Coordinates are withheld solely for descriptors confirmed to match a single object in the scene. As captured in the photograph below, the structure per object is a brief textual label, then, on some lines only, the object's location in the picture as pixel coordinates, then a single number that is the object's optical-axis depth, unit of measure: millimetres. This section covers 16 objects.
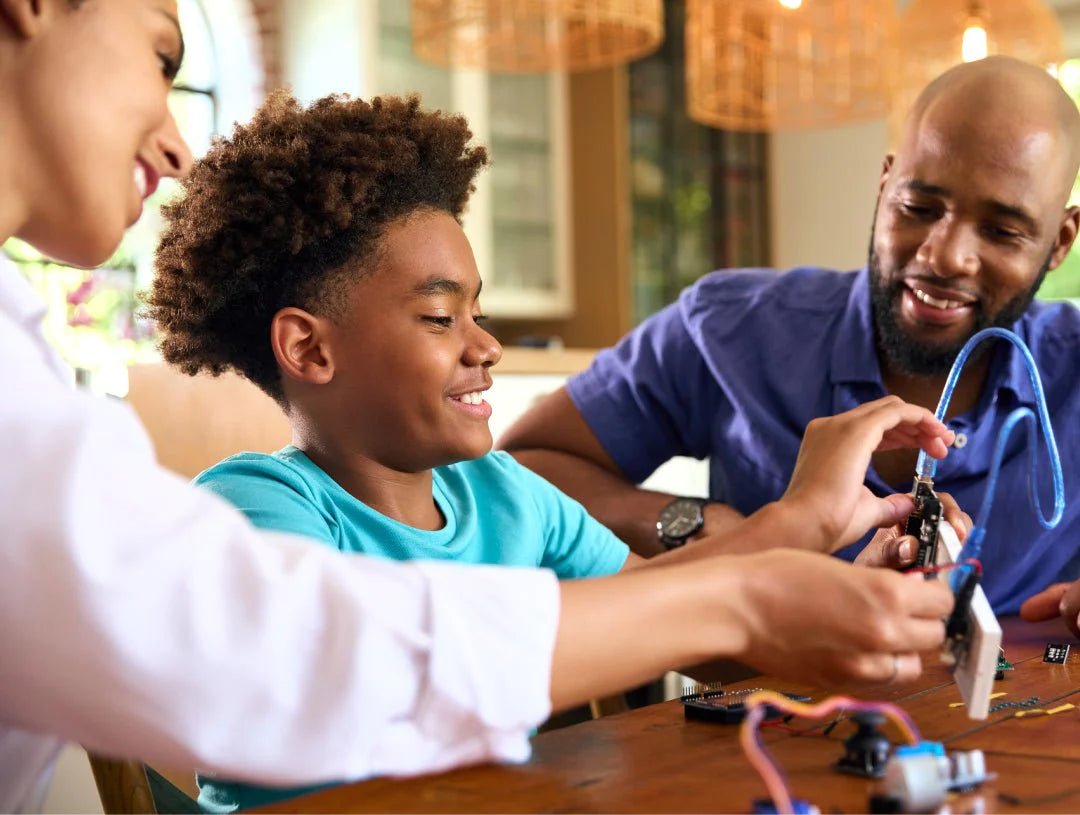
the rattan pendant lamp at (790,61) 3326
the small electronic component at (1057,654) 1273
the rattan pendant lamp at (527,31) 3061
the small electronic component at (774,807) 706
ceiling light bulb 2984
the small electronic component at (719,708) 992
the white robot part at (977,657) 859
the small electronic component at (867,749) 806
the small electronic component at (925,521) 1089
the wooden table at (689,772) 778
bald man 1751
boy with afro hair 1302
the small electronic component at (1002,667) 1191
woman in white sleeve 631
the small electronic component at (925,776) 722
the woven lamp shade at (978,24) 3111
